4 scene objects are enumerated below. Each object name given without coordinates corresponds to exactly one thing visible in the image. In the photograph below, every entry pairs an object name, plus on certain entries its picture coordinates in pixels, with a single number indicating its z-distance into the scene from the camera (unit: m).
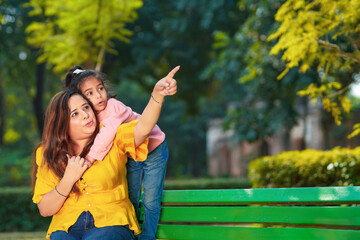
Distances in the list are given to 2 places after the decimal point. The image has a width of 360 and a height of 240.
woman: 3.54
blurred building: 18.17
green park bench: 3.18
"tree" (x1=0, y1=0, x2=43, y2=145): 19.06
